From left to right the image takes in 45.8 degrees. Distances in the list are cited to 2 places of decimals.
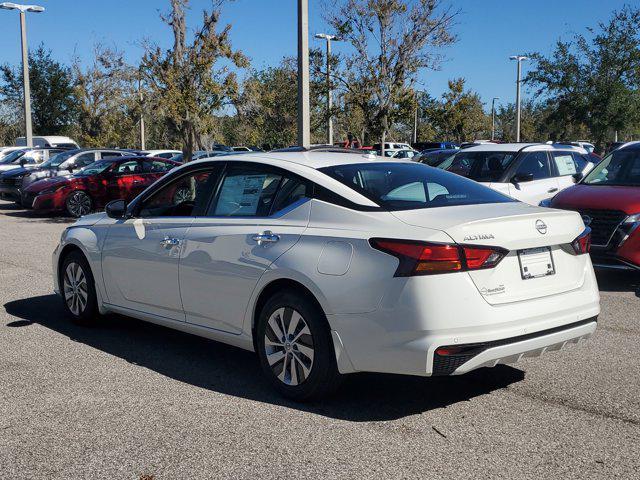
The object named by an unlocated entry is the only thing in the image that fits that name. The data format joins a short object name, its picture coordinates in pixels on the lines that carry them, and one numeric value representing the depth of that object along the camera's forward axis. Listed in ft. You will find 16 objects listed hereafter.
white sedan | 13.74
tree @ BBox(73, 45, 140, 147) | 144.66
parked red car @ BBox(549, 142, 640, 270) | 27.45
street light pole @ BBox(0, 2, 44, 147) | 88.28
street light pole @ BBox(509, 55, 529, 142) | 137.33
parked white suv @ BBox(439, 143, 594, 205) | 39.17
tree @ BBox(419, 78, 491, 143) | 167.25
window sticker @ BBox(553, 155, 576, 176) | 41.60
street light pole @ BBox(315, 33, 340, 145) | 68.39
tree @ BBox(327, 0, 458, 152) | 61.87
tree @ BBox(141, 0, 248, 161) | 61.50
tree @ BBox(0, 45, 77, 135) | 141.28
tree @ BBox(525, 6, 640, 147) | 102.78
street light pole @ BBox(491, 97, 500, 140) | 240.16
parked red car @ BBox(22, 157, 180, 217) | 61.00
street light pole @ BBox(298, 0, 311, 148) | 42.78
